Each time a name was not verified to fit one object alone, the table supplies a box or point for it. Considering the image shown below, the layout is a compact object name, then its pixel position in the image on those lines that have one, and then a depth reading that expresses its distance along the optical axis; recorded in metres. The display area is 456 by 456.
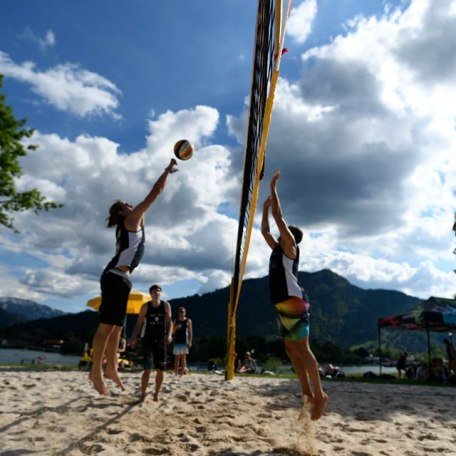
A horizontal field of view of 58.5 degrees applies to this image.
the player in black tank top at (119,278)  3.22
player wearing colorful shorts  3.29
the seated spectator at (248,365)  13.54
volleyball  4.09
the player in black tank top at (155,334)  4.85
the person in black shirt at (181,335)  8.12
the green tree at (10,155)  15.66
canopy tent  11.26
